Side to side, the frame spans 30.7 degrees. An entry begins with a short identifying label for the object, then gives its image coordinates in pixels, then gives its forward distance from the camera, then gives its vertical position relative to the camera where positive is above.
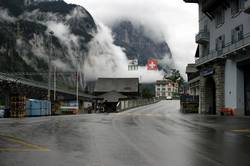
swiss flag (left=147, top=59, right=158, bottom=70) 75.31 +6.20
